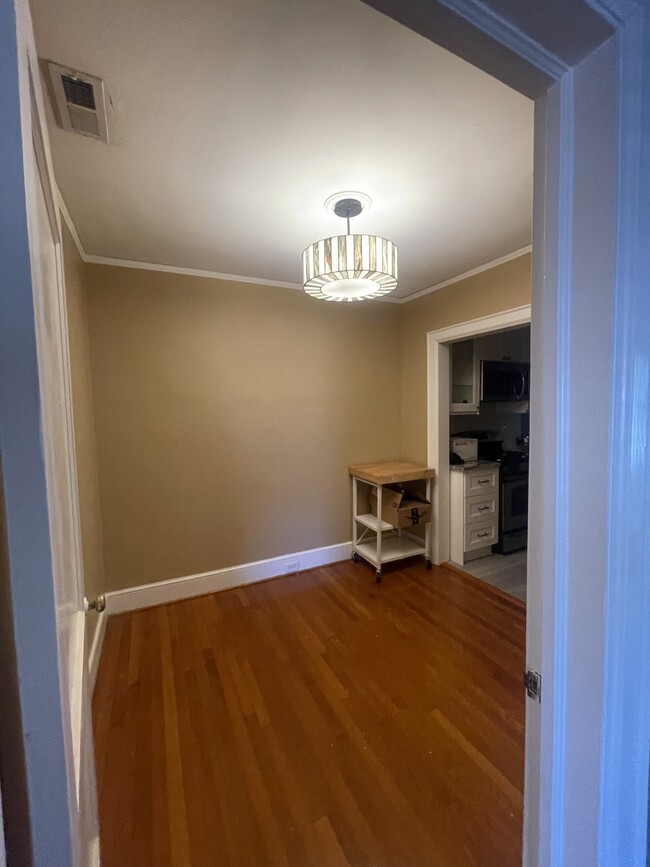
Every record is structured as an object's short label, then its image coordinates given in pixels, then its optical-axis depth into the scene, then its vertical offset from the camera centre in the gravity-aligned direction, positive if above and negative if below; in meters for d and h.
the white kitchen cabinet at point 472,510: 3.08 -0.94
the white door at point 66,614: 0.41 -0.32
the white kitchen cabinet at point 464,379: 3.45 +0.27
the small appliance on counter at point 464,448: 3.29 -0.41
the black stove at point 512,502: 3.30 -0.94
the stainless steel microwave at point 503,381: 3.43 +0.24
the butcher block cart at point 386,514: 2.84 -0.90
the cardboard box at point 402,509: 2.84 -0.84
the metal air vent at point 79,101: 1.04 +1.00
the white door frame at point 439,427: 3.00 -0.18
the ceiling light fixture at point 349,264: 1.48 +0.63
